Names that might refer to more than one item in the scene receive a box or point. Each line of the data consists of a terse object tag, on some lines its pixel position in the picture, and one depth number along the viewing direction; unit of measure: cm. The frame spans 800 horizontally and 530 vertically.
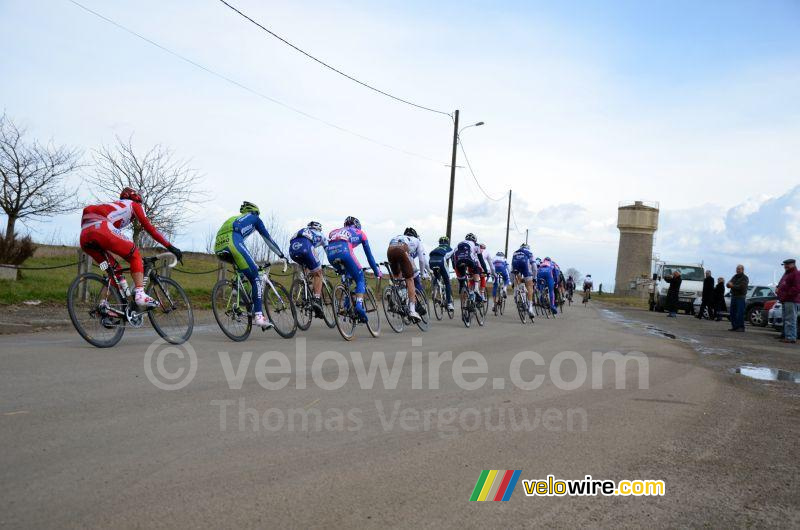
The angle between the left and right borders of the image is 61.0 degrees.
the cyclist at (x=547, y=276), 2211
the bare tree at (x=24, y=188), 2614
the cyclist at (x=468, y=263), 1577
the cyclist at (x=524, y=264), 1931
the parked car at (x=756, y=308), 2550
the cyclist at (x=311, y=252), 1109
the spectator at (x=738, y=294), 1975
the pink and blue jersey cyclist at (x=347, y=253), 1133
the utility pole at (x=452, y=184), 3419
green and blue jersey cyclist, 979
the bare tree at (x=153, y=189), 3092
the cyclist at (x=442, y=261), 1608
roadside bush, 1981
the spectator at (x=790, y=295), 1604
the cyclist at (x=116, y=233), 833
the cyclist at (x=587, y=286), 4426
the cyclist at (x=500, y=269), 2092
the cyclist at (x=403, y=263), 1295
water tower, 8275
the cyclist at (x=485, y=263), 1634
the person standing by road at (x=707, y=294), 2727
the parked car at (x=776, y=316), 2128
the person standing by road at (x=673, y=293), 2728
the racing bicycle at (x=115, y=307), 826
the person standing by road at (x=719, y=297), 2791
